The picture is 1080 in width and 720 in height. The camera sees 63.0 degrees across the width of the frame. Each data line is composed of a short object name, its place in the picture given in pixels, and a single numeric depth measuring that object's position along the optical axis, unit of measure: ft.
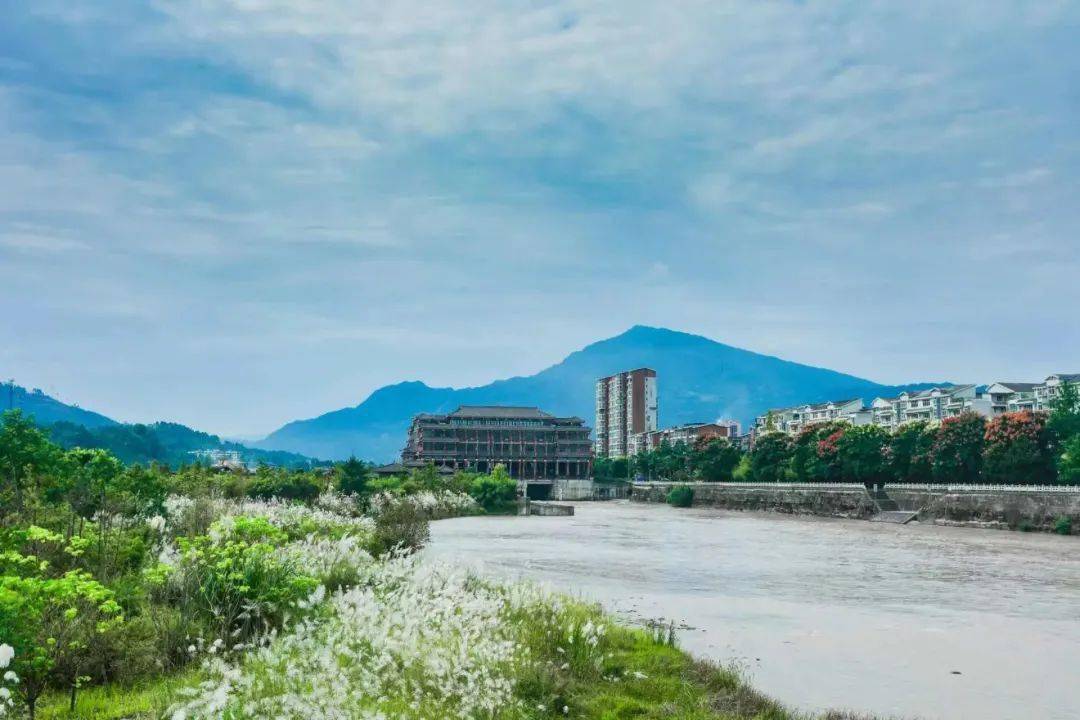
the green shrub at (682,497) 399.65
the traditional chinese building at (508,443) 568.82
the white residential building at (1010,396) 483.27
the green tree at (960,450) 269.03
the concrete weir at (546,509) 285.02
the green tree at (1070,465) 226.99
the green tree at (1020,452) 250.57
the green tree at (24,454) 94.04
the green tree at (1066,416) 253.44
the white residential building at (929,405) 502.79
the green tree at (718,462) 438.81
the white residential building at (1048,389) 444.39
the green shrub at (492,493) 278.26
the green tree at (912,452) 288.71
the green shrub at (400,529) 93.04
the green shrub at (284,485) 182.60
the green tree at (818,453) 334.65
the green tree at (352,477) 202.59
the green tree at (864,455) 311.68
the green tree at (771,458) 380.37
